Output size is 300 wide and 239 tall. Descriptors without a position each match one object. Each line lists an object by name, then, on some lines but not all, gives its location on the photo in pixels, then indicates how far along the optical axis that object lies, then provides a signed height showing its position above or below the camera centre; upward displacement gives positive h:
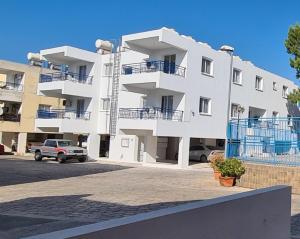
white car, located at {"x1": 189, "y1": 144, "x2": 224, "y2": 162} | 30.10 -1.34
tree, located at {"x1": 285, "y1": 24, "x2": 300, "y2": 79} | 28.94 +8.23
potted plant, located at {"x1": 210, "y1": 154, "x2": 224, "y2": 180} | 14.64 -1.10
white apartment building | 24.78 +3.36
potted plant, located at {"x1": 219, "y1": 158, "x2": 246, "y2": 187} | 13.98 -1.28
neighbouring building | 35.29 +2.55
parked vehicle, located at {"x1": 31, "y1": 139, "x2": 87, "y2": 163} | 26.06 -1.67
